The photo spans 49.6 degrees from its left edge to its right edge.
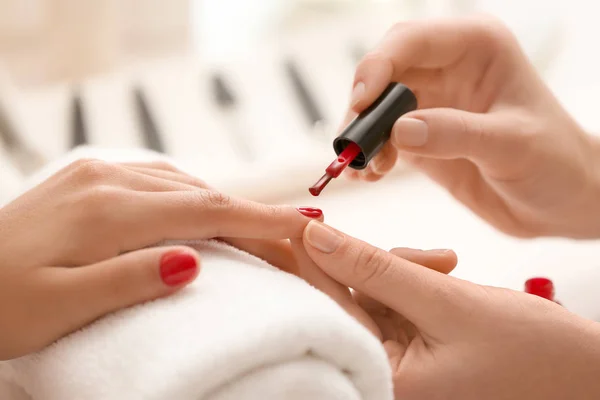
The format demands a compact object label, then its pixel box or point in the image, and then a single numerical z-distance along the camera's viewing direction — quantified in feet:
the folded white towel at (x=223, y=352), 1.26
